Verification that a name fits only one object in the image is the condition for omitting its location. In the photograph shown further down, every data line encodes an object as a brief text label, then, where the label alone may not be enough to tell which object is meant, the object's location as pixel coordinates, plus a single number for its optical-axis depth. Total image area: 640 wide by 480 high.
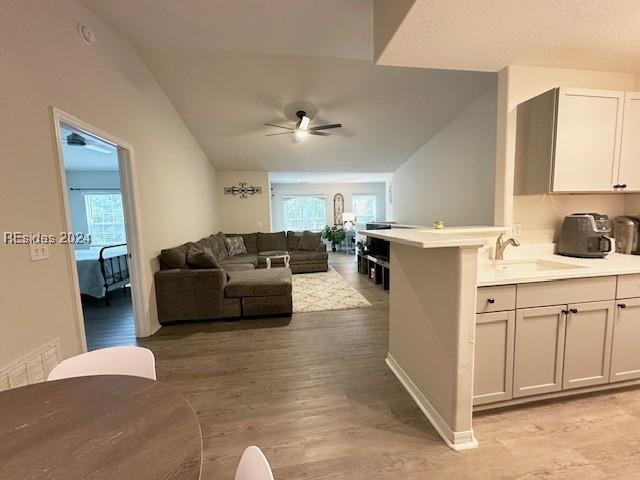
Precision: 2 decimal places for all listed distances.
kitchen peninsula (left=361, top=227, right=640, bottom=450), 1.53
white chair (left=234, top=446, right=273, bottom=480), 0.61
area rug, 3.88
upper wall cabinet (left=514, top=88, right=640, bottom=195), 2.04
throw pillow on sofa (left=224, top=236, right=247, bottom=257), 6.07
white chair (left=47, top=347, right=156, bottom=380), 1.18
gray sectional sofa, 3.34
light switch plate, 1.72
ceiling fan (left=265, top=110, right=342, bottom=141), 3.92
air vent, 1.53
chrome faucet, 2.18
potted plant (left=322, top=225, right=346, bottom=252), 8.78
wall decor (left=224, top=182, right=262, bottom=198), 6.77
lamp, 9.15
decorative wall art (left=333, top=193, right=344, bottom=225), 9.77
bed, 3.98
